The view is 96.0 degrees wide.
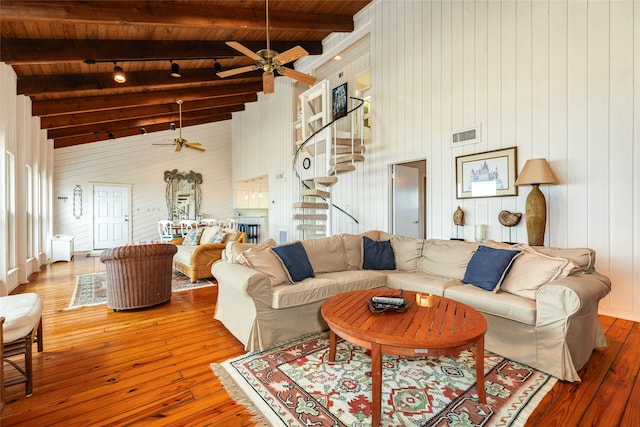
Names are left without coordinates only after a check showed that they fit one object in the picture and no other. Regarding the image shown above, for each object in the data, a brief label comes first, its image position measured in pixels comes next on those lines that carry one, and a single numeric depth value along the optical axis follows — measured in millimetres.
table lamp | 3223
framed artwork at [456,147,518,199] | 3729
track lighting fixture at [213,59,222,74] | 5484
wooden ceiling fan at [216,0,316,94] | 3195
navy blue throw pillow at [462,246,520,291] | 2586
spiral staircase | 5250
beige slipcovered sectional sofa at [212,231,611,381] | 2062
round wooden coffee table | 1586
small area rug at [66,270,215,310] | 3916
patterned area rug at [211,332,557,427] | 1646
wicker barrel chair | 3350
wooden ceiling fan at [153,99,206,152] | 6988
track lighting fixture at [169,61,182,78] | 5167
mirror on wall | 9492
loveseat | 4840
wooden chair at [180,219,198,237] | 8406
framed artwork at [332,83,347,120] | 6297
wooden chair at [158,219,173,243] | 7906
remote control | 2064
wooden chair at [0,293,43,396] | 1774
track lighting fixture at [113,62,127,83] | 4754
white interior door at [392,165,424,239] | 5355
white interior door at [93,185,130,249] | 8503
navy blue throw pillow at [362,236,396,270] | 3539
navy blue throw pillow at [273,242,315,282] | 2889
